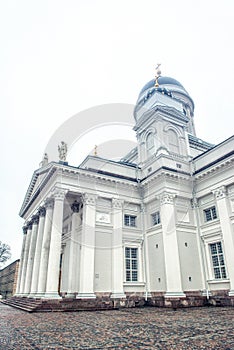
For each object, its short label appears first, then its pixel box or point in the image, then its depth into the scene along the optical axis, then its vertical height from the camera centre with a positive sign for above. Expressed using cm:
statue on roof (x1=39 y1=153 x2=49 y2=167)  2706 +1245
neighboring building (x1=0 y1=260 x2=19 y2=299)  3756 +86
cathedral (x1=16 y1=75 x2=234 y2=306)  1812 +406
